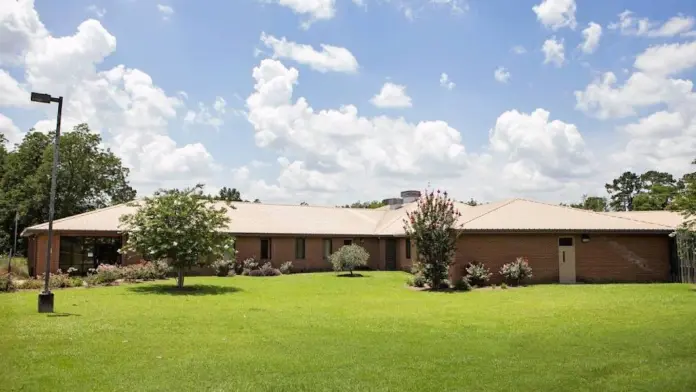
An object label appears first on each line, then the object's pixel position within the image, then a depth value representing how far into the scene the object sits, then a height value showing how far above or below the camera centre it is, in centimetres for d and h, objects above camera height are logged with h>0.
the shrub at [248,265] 3306 -110
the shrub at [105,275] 2542 -126
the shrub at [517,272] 2550 -121
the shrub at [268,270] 3294 -139
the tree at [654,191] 6800 +720
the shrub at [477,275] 2522 -132
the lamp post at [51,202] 1539 +132
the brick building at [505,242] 2661 +26
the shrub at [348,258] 3234 -66
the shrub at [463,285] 2417 -170
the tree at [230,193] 8556 +858
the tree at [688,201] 2206 +177
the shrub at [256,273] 3278 -152
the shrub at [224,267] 3167 -114
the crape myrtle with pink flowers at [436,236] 2423 +45
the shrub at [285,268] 3441 -129
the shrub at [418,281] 2495 -156
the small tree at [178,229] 2289 +77
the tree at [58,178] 4906 +658
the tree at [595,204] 7883 +610
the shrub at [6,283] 2195 -138
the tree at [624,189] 9119 +939
